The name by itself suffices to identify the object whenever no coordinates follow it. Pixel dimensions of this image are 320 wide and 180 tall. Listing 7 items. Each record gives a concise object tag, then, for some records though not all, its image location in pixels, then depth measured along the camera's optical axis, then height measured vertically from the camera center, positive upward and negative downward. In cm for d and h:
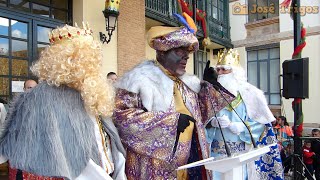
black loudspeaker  530 +15
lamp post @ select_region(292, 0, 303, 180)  519 -35
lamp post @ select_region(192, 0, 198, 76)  454 +108
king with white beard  407 -42
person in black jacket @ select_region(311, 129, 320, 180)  654 -134
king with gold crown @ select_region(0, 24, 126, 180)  172 -16
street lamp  682 +147
